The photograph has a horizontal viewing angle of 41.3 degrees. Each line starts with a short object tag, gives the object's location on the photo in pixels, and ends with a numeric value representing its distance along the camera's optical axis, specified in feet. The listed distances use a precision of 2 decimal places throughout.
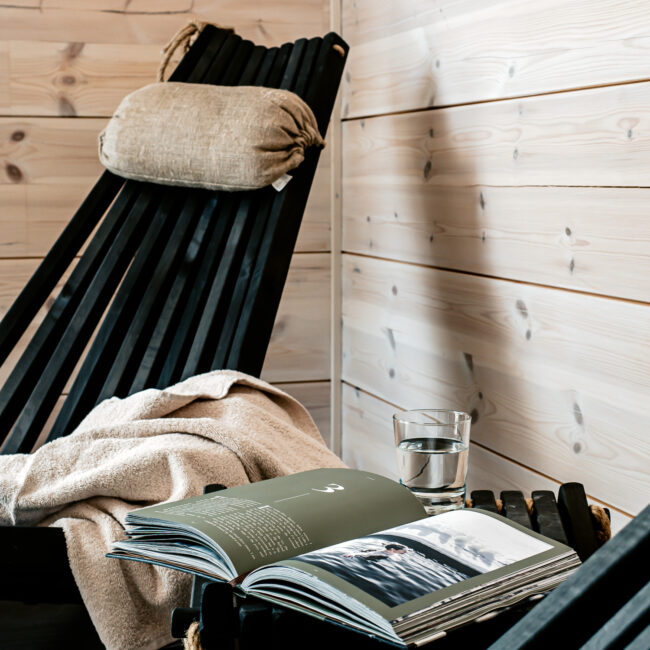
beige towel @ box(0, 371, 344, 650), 2.72
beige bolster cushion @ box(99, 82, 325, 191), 4.74
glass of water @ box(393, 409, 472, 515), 2.66
